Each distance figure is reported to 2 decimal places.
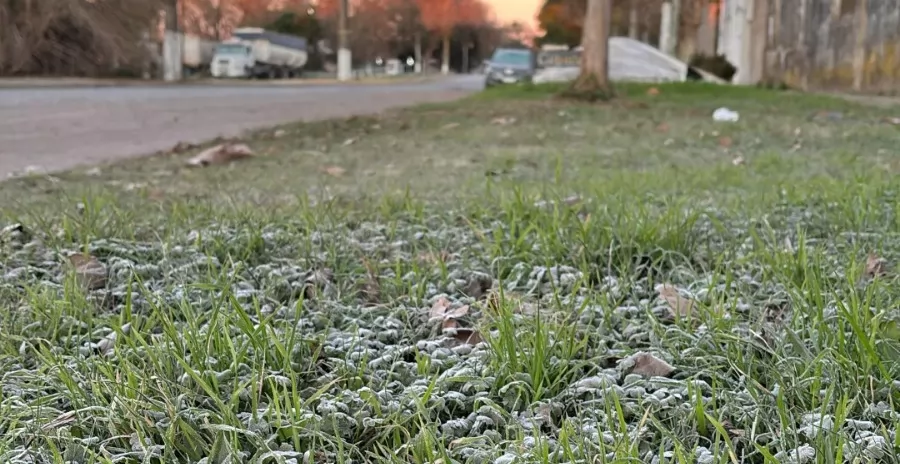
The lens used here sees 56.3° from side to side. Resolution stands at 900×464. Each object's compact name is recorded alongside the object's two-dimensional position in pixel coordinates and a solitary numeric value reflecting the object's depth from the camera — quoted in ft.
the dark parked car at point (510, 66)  93.86
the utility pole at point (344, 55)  153.99
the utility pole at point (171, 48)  111.75
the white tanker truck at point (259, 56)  138.21
